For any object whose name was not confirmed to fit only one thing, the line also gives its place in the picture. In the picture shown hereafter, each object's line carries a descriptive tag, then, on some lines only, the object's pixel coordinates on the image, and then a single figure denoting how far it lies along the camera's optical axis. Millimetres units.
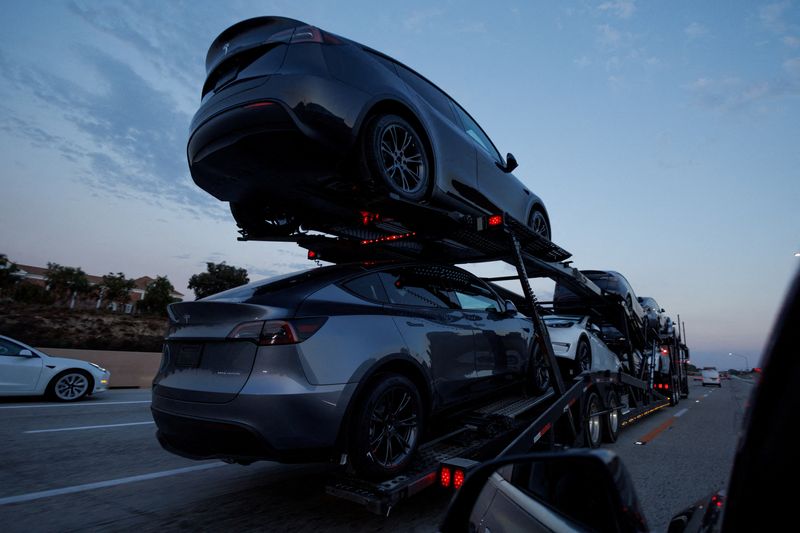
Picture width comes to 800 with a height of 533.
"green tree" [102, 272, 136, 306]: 62906
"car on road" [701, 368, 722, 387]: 32156
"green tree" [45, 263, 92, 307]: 66500
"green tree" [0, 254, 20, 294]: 52459
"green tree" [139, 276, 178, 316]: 55719
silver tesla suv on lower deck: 2664
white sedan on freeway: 8500
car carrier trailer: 2949
